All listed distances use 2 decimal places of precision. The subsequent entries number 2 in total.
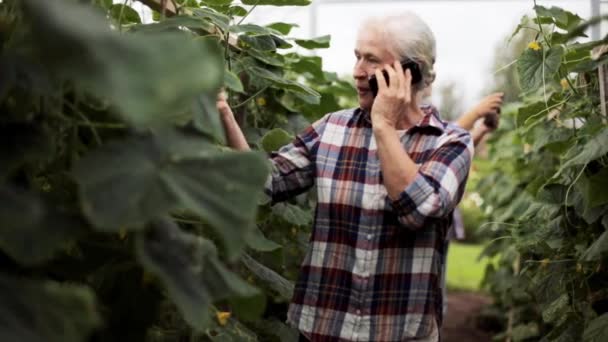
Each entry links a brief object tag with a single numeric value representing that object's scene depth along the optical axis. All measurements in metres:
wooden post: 3.75
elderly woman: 3.55
